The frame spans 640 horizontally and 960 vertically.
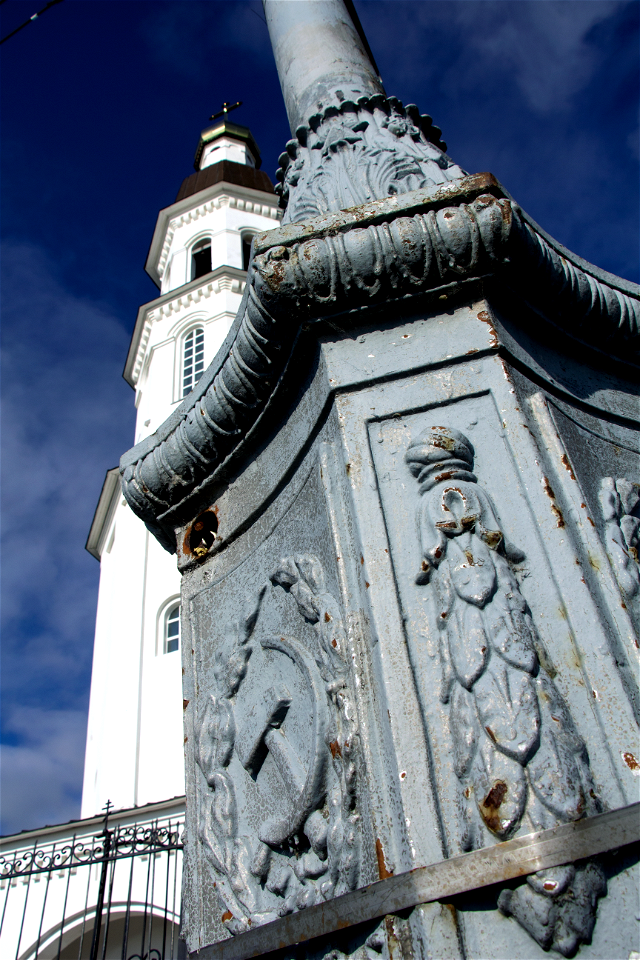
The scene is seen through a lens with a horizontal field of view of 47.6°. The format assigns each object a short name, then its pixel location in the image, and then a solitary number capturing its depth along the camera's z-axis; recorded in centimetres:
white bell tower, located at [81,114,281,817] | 1516
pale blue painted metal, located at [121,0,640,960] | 140
